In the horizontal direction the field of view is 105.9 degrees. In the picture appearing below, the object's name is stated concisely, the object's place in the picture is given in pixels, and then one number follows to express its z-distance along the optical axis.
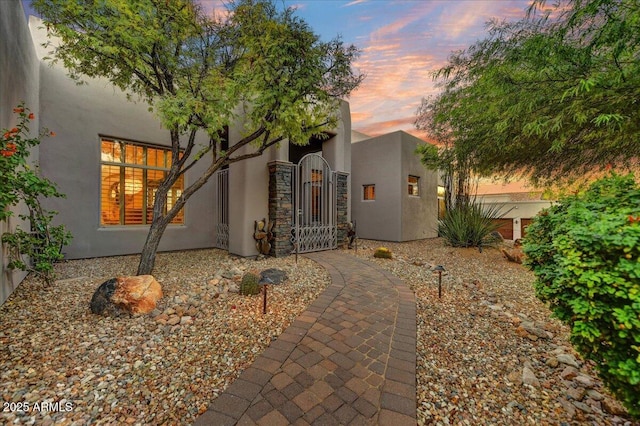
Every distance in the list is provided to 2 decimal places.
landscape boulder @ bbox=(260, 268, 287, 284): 3.94
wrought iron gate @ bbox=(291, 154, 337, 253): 6.39
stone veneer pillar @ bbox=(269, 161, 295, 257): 6.05
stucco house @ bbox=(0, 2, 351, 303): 5.36
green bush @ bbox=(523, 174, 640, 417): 1.15
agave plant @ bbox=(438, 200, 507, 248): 6.90
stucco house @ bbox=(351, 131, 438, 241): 9.45
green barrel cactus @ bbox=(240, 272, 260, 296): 3.42
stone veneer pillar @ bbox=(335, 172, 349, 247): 7.32
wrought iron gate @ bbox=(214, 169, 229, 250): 7.07
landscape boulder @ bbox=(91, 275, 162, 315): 2.77
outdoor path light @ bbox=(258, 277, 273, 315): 2.79
